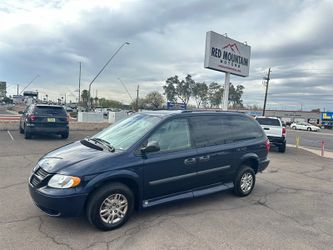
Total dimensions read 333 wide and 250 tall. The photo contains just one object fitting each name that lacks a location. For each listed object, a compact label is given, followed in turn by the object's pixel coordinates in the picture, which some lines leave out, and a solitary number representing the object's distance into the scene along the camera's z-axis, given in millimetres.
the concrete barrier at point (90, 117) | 20844
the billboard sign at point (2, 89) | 101562
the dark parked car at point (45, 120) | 11305
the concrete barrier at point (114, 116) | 22131
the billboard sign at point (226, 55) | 14469
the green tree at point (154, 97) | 85562
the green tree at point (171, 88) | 87062
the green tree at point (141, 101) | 83750
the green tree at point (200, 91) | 83688
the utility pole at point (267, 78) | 50038
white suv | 12680
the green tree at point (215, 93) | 82938
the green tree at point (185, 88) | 86000
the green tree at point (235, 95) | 91812
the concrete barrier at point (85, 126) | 16938
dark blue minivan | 3420
